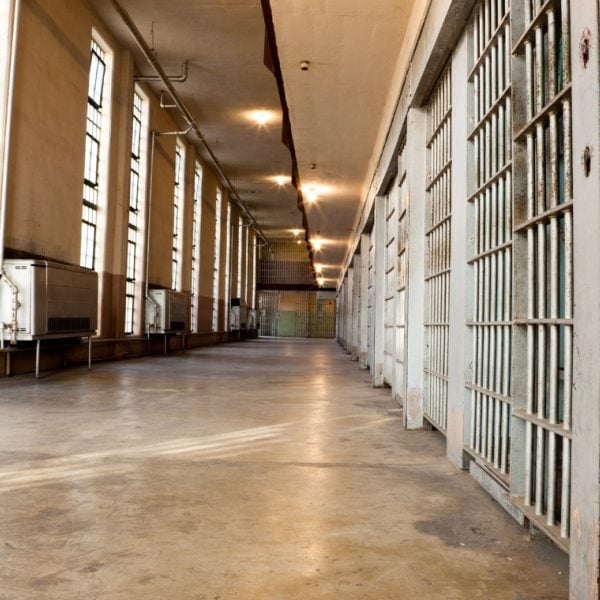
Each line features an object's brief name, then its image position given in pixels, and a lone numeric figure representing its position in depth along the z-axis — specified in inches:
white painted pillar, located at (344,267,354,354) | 879.1
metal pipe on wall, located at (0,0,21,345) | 372.8
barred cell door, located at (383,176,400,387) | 349.1
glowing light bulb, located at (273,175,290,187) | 1058.7
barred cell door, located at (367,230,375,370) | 541.6
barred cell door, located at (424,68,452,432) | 207.3
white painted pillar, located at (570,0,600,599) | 78.3
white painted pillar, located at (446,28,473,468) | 167.0
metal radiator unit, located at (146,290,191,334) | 669.9
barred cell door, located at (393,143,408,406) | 310.0
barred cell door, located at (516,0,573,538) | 99.3
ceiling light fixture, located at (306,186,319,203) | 584.9
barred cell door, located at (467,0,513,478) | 139.3
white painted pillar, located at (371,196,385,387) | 398.0
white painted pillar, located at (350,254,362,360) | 706.2
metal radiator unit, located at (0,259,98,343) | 361.4
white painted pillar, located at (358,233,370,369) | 589.3
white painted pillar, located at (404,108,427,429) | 242.4
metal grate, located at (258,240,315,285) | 1713.8
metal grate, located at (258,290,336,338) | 1787.6
